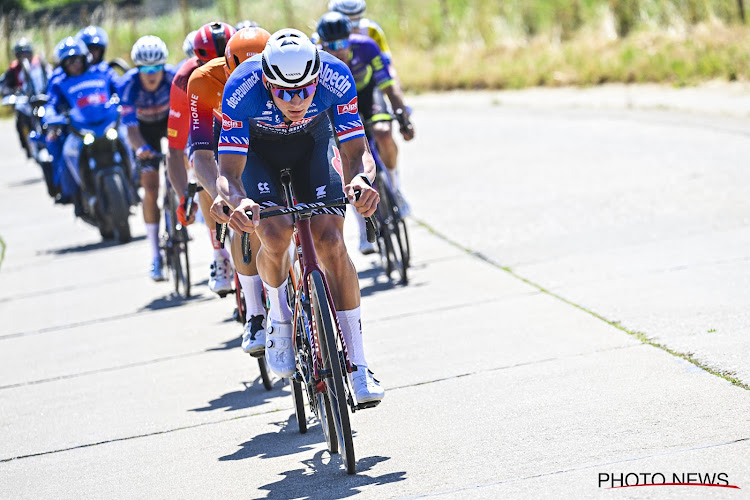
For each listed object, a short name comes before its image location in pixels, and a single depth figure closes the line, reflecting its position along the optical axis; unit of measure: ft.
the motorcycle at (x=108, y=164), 87.61
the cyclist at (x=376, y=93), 64.18
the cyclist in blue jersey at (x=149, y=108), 67.00
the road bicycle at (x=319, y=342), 34.14
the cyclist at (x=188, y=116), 49.49
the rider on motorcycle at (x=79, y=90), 84.74
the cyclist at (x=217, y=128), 42.09
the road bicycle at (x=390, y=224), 62.75
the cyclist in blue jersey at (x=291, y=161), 34.42
